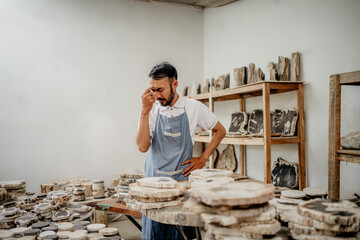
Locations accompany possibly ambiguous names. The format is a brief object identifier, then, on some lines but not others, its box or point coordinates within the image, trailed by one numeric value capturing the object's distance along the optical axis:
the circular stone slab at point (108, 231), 2.34
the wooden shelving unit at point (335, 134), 2.26
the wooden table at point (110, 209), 3.00
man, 2.30
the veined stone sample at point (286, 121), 3.62
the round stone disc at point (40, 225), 2.63
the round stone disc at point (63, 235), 2.33
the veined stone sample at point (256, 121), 4.15
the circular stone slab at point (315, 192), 1.93
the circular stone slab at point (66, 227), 2.51
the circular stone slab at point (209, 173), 1.89
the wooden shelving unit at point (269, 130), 3.47
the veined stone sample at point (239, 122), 4.47
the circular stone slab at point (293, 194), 1.81
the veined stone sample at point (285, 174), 3.64
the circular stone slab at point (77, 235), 2.26
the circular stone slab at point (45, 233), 2.31
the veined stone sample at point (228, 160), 4.88
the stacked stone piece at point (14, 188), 3.84
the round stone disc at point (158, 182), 1.63
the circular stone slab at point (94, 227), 2.49
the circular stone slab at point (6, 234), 2.38
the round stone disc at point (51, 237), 2.25
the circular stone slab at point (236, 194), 1.18
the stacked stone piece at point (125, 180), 3.33
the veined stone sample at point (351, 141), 2.21
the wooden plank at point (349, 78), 2.17
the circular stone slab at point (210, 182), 1.60
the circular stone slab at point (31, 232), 2.43
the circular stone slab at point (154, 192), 1.53
